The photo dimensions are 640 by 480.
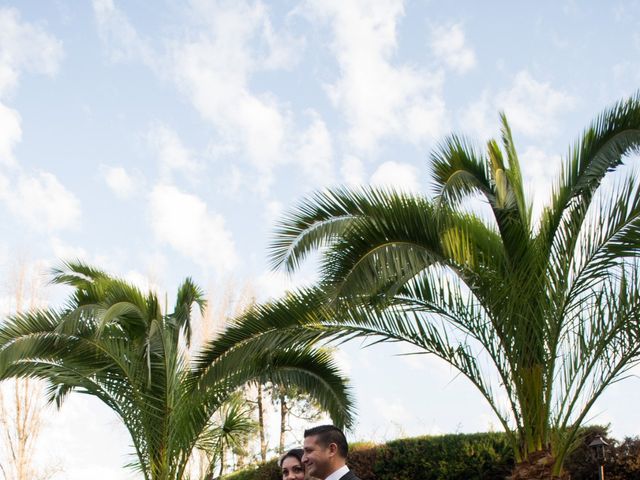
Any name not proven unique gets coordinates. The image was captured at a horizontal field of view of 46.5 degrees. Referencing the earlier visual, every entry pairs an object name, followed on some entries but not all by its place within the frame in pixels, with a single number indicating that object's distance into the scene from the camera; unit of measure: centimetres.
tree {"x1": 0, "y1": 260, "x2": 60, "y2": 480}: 2111
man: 433
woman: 502
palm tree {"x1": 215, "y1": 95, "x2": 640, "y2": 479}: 738
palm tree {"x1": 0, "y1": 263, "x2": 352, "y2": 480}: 1109
